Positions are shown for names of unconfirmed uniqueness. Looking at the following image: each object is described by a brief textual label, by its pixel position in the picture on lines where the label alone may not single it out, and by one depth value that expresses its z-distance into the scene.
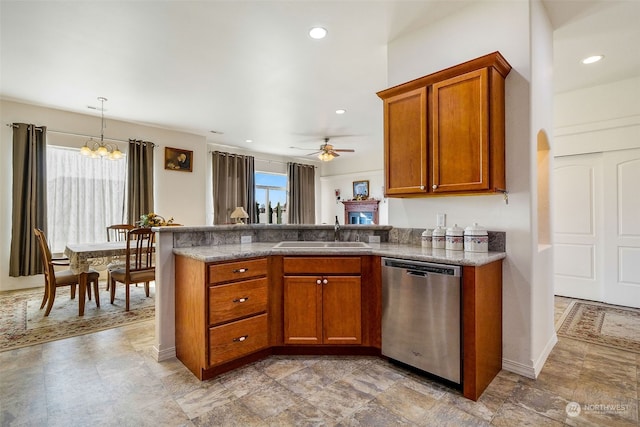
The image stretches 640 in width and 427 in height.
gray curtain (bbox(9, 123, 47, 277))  4.47
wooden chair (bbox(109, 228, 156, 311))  3.55
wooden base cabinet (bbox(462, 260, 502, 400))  1.89
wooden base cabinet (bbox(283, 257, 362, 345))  2.42
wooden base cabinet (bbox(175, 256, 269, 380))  2.13
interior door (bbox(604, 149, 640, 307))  3.64
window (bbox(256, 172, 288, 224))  8.21
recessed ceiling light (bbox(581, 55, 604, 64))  3.21
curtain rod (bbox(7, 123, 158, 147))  4.48
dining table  3.38
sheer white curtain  4.88
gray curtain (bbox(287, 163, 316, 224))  8.70
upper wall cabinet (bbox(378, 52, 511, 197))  2.16
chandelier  4.18
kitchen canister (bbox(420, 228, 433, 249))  2.57
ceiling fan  6.23
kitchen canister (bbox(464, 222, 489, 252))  2.27
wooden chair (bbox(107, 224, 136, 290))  4.32
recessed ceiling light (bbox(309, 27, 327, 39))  2.78
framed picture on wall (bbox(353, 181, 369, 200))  8.56
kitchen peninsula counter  2.17
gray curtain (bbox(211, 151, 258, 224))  7.11
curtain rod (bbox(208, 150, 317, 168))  7.47
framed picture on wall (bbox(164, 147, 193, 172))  6.00
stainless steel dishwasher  1.96
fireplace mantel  8.30
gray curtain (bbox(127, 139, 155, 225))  5.46
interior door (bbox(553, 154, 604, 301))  3.90
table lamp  6.25
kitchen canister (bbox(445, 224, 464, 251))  2.36
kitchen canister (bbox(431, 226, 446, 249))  2.49
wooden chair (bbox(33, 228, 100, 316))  3.45
